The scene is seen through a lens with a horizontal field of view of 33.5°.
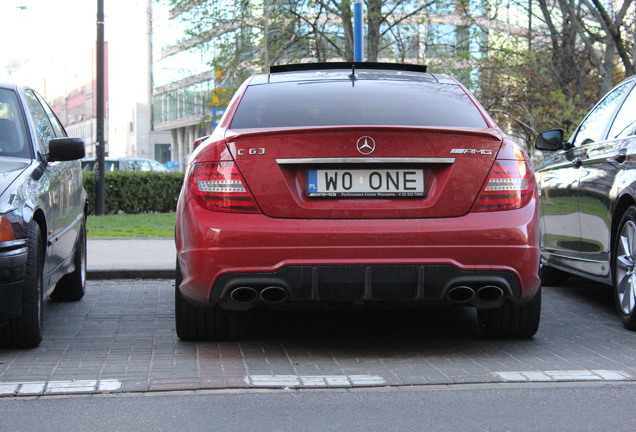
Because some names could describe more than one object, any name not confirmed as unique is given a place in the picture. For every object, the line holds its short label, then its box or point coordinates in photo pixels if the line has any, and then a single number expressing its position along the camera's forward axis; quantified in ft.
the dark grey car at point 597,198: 21.99
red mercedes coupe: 17.31
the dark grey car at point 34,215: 18.18
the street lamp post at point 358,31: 39.96
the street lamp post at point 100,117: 75.51
